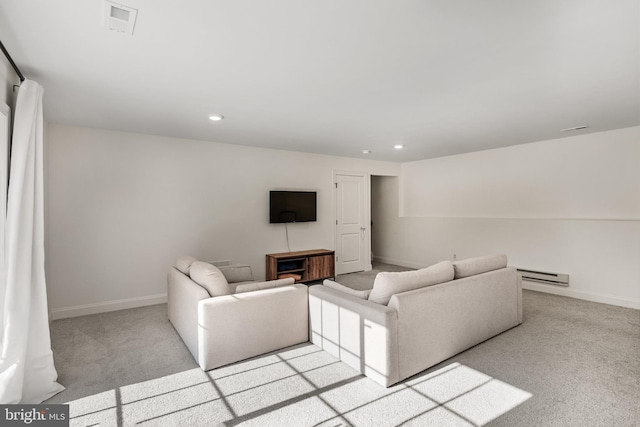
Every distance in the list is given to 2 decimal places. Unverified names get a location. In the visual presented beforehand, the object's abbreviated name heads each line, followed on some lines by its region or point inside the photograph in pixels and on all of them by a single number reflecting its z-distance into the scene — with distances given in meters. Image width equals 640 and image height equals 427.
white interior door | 6.33
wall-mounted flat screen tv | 5.36
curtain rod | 2.09
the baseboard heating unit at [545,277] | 4.73
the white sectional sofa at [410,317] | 2.37
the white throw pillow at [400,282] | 2.53
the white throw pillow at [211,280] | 2.76
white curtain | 2.12
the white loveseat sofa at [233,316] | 2.59
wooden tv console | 5.15
